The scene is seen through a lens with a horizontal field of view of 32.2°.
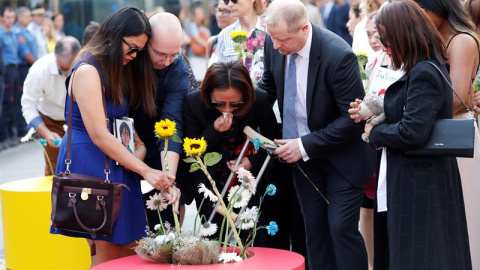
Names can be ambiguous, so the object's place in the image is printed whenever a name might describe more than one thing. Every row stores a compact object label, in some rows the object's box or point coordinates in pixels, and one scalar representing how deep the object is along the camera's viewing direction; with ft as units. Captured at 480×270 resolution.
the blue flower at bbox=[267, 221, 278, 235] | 13.18
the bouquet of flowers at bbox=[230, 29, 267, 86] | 17.64
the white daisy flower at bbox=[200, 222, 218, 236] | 13.29
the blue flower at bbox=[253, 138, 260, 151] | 14.78
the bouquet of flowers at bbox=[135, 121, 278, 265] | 12.76
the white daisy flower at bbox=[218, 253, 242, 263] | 12.75
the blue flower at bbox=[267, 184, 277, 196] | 13.55
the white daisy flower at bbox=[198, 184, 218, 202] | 13.19
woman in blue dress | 13.75
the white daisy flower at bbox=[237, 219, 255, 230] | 13.65
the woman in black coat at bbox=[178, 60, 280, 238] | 14.98
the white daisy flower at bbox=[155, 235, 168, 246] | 12.86
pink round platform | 12.44
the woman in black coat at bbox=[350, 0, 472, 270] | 12.55
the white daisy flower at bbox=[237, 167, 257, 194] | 13.26
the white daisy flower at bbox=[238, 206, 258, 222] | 13.69
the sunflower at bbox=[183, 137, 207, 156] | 12.99
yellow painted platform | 19.10
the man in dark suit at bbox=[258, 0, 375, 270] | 14.76
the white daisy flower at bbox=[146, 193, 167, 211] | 13.78
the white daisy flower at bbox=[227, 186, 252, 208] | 13.37
